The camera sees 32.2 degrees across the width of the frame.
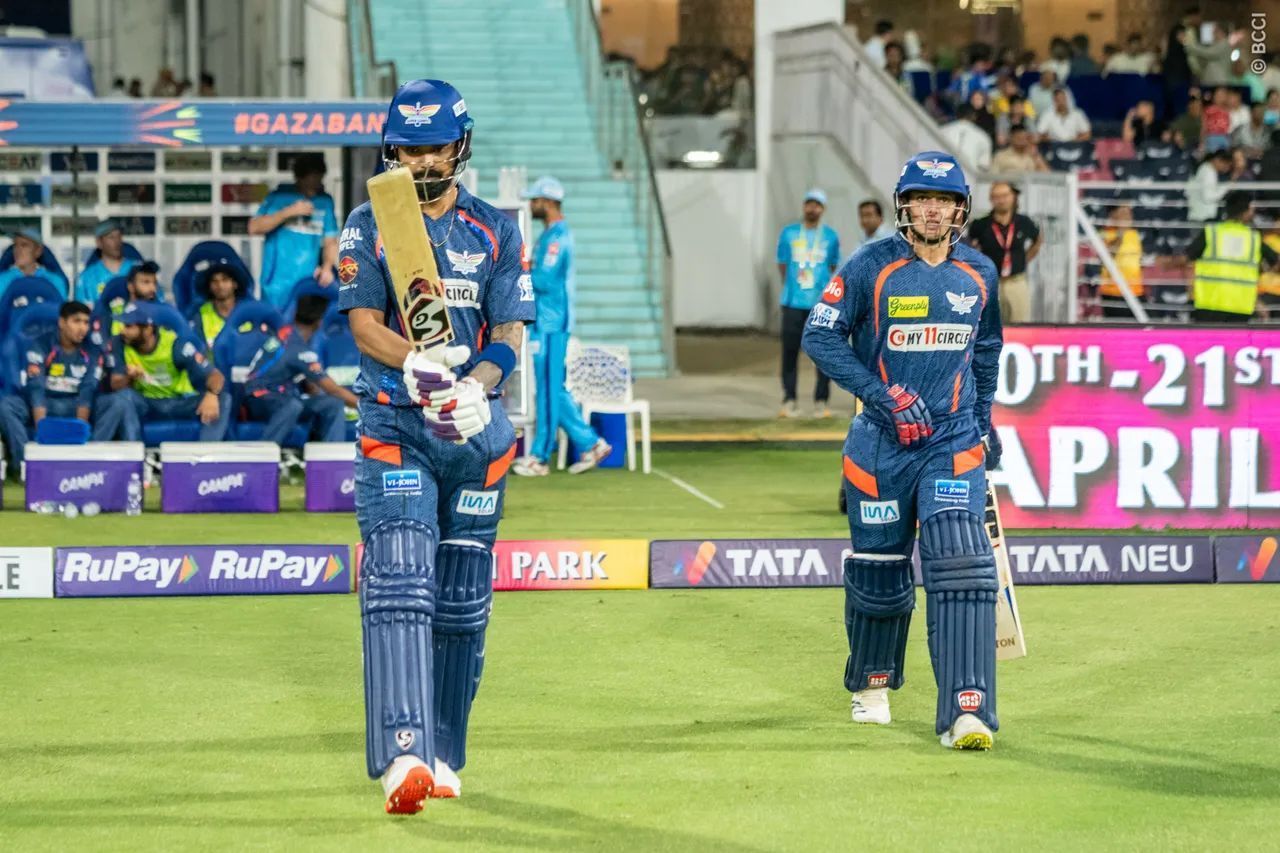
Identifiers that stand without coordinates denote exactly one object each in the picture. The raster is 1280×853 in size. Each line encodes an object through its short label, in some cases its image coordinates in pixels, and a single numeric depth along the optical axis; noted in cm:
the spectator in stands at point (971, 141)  2538
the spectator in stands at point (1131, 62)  2867
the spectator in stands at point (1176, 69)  2822
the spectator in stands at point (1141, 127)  2644
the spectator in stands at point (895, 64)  2762
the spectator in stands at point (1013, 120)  2645
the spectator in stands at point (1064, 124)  2645
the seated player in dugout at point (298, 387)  1570
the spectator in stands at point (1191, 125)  2657
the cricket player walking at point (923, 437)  770
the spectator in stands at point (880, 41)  2825
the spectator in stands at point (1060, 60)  2861
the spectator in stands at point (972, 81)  2783
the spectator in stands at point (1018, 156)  2388
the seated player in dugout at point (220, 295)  1664
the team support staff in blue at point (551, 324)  1628
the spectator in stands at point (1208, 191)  2383
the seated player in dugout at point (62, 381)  1569
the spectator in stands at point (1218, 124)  2566
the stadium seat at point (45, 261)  1783
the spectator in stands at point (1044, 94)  2755
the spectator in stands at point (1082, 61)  2881
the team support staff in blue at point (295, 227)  1812
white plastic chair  1720
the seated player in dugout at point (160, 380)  1570
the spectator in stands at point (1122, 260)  2317
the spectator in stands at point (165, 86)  2897
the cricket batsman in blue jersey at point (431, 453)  647
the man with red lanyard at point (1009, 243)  1838
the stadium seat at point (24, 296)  1672
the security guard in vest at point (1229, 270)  1955
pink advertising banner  1334
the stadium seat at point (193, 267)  1691
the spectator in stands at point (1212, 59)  2833
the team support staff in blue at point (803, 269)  2038
